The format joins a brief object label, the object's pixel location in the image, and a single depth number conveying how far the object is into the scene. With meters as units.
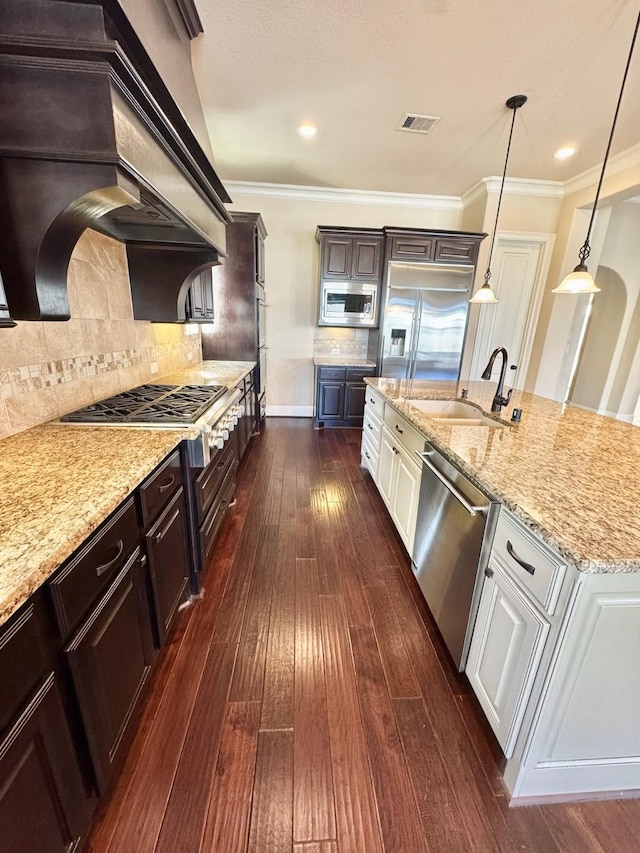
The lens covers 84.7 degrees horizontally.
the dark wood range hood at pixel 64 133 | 0.95
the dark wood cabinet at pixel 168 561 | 1.34
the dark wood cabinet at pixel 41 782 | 0.65
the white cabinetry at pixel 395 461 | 2.05
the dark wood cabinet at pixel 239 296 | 3.65
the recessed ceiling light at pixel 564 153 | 3.45
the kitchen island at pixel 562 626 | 0.91
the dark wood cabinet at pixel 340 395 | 4.64
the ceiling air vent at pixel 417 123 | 2.97
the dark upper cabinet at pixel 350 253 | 4.37
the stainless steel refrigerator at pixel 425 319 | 4.43
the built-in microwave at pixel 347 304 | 4.55
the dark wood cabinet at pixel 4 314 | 1.00
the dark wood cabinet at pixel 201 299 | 2.67
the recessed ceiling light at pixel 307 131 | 3.18
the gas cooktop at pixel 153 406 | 1.61
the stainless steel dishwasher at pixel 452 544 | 1.29
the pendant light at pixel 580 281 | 2.07
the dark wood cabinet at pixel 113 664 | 0.89
